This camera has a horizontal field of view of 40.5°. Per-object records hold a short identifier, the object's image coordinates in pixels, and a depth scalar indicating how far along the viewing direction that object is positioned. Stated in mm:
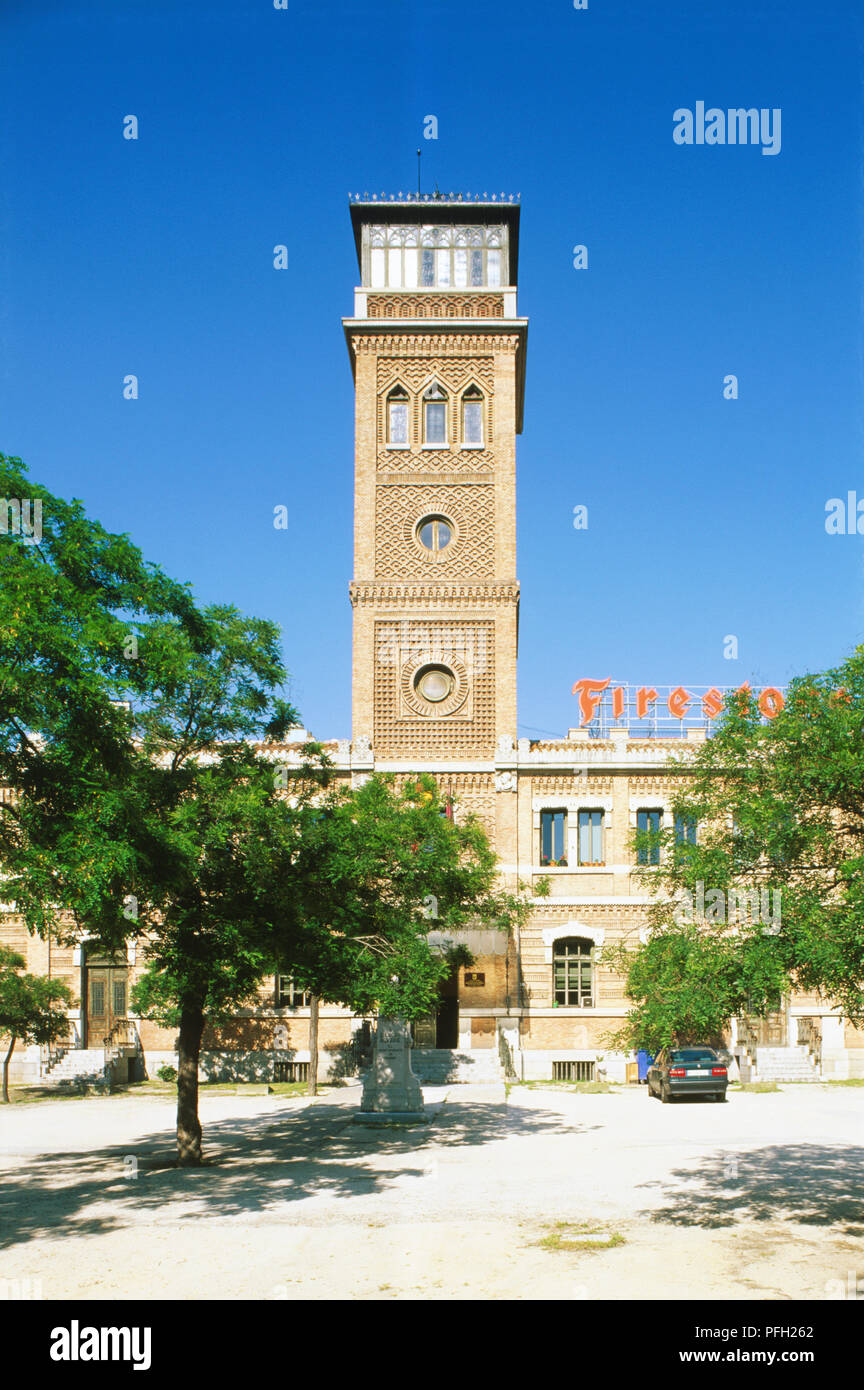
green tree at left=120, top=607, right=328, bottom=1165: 17422
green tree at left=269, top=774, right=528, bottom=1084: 19578
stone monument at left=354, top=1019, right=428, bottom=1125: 27141
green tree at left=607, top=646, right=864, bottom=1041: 13602
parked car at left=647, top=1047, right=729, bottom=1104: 31844
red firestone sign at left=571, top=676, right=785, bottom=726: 40969
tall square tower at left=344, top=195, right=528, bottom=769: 40344
